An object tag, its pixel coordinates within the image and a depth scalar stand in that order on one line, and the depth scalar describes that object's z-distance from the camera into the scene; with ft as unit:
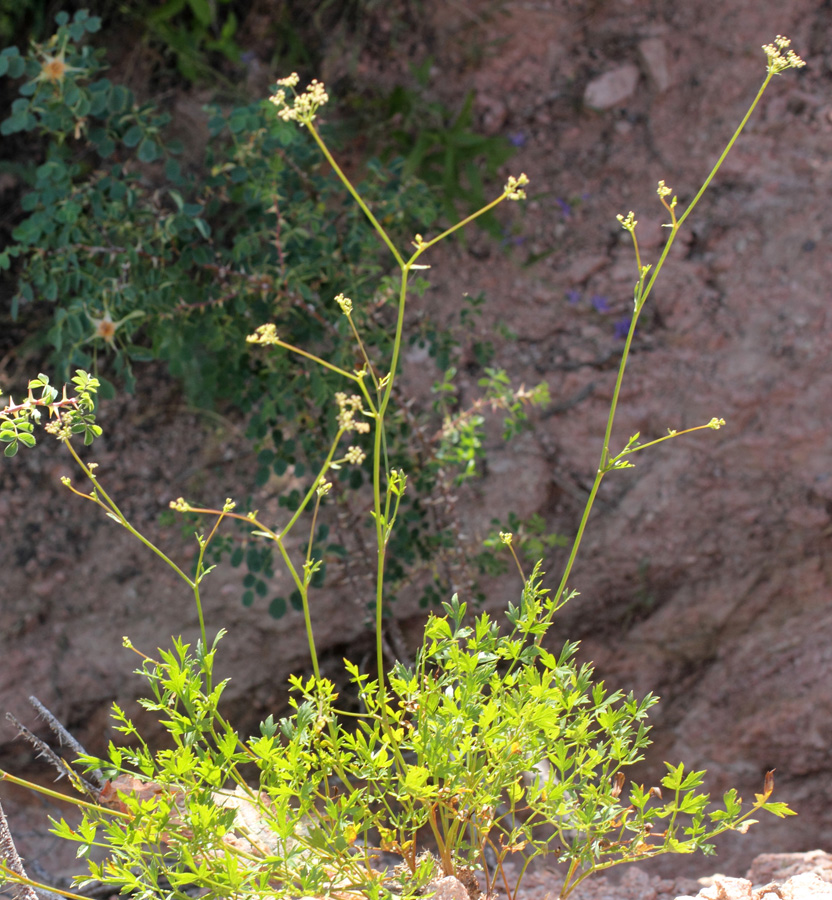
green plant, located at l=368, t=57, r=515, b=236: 9.36
